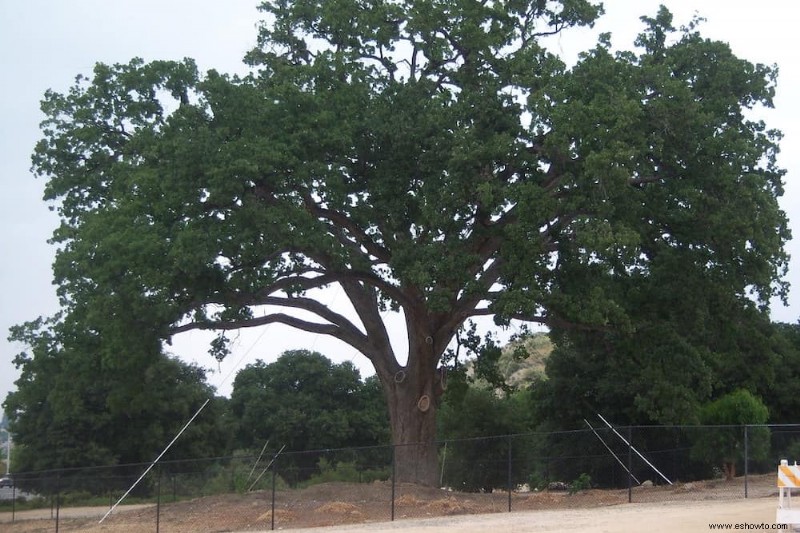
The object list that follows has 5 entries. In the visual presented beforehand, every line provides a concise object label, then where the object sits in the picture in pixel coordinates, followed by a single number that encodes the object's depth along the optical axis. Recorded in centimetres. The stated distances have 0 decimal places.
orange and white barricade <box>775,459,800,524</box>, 1654
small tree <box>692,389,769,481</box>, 2666
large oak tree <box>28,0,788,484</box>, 2367
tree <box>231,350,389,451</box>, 5322
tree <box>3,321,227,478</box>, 4528
